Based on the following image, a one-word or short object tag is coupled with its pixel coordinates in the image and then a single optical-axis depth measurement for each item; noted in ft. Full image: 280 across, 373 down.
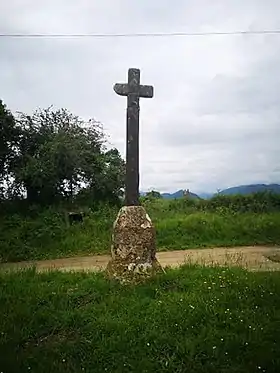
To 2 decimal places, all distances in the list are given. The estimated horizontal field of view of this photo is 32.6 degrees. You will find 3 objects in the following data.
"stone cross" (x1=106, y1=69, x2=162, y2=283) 24.43
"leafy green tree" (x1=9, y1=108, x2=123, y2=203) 53.57
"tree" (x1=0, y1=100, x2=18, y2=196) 54.80
